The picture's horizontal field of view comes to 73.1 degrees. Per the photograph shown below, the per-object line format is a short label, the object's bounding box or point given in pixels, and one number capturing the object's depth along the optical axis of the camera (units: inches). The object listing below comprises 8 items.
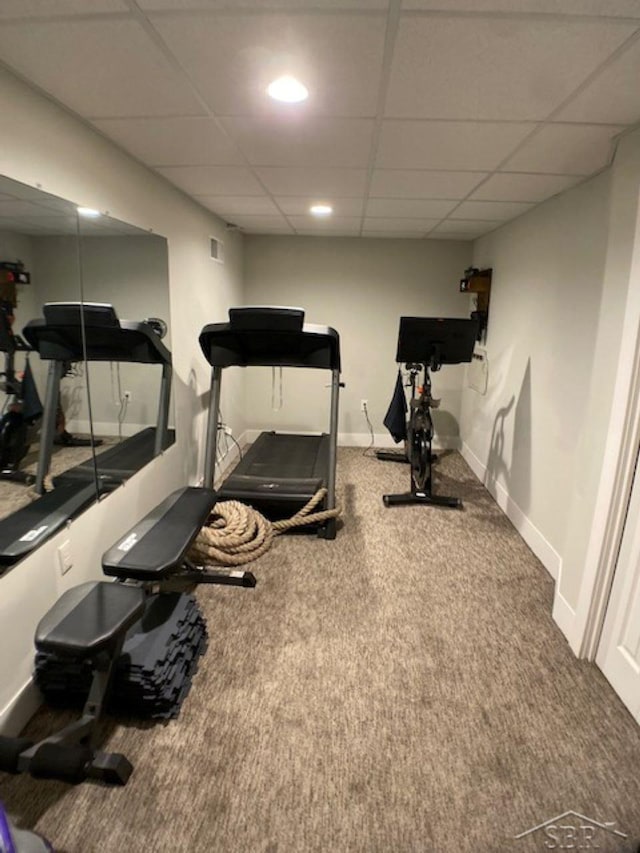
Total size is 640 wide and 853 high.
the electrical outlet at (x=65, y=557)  72.5
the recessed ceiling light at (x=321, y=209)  127.9
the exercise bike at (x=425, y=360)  130.2
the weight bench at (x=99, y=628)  45.9
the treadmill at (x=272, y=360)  108.5
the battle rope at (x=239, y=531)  105.3
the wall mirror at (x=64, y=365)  64.3
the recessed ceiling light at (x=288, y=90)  56.8
